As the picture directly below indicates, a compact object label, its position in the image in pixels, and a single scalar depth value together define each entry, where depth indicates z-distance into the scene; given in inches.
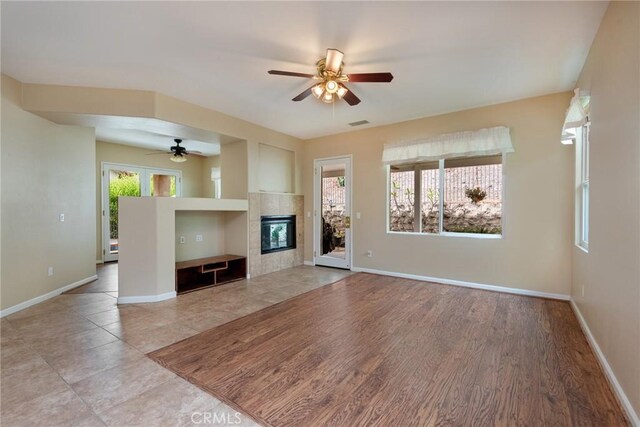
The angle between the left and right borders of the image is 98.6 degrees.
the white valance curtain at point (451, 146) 155.9
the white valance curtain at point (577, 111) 105.8
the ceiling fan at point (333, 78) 100.4
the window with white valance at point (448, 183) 163.2
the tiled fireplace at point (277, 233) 200.7
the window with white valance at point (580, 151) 110.9
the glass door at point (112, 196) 253.6
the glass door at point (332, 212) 222.2
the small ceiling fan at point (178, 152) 226.6
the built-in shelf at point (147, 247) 142.8
